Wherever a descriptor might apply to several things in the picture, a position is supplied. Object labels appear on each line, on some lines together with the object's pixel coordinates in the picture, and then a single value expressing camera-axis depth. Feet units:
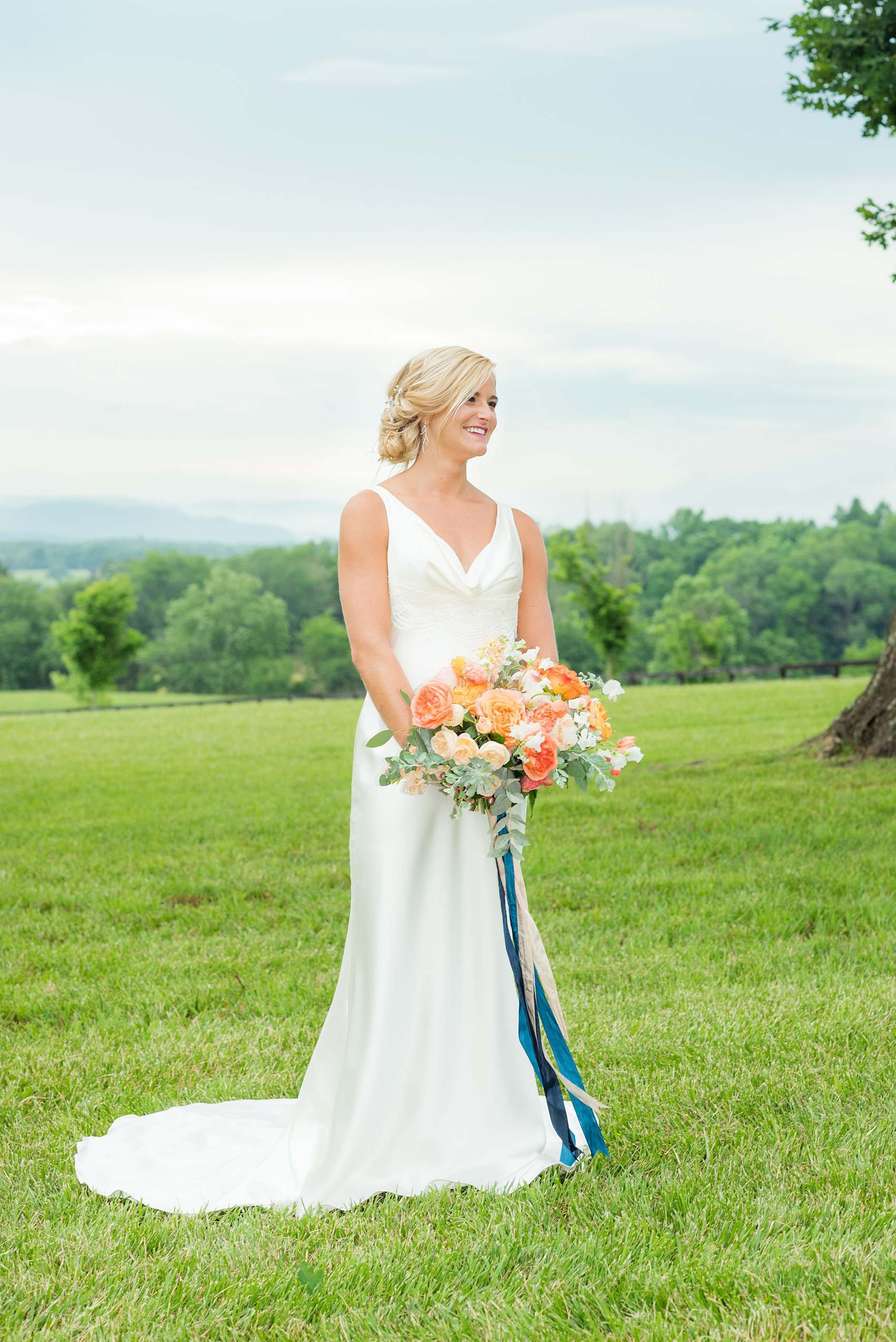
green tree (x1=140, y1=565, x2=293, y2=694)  303.68
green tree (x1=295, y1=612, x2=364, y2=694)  303.68
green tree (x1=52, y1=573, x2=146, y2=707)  174.09
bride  13.71
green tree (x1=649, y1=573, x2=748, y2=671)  253.65
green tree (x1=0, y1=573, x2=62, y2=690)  314.55
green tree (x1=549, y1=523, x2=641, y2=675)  154.20
